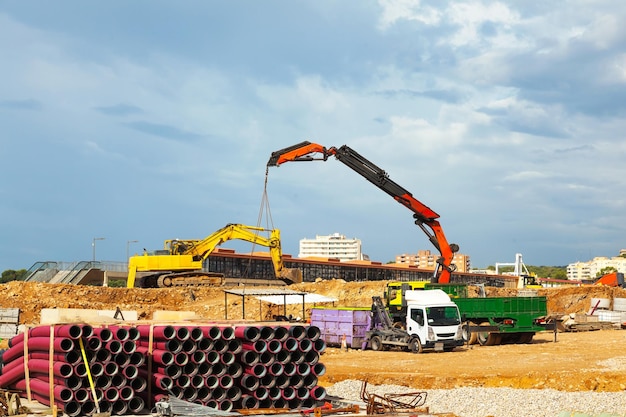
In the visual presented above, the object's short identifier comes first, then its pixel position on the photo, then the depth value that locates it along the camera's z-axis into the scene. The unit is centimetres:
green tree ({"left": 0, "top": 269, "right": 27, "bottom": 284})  13625
